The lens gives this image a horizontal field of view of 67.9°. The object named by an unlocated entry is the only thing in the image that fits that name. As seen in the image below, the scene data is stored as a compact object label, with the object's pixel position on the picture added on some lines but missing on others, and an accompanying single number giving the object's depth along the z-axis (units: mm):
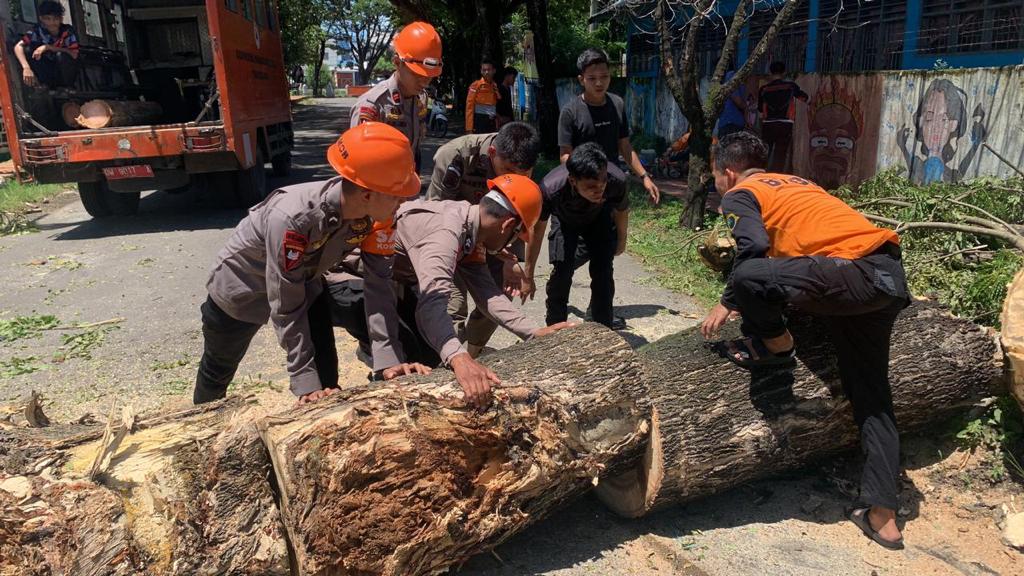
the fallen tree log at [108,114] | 8383
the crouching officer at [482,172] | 3930
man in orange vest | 2725
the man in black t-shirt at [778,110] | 9922
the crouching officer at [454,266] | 2785
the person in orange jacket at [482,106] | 10281
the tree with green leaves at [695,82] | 6871
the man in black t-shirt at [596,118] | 5039
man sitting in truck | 8062
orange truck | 8047
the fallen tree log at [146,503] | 2205
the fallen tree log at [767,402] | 2889
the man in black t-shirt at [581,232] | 4355
